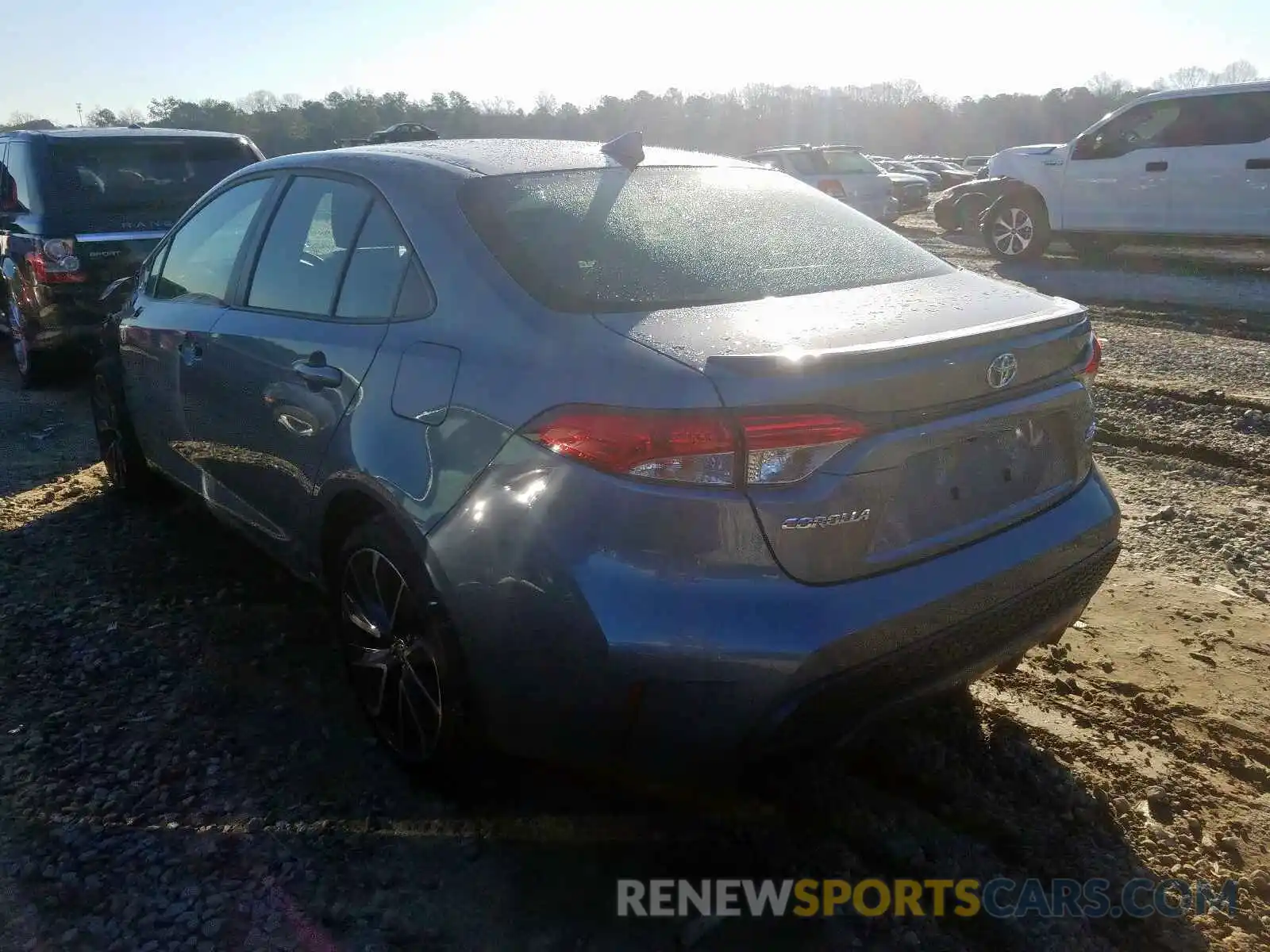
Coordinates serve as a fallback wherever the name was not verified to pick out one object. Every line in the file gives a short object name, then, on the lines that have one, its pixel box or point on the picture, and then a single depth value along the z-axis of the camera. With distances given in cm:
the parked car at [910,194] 2267
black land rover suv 690
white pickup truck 1109
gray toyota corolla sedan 205
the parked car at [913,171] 2933
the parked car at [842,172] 1709
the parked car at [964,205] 1423
